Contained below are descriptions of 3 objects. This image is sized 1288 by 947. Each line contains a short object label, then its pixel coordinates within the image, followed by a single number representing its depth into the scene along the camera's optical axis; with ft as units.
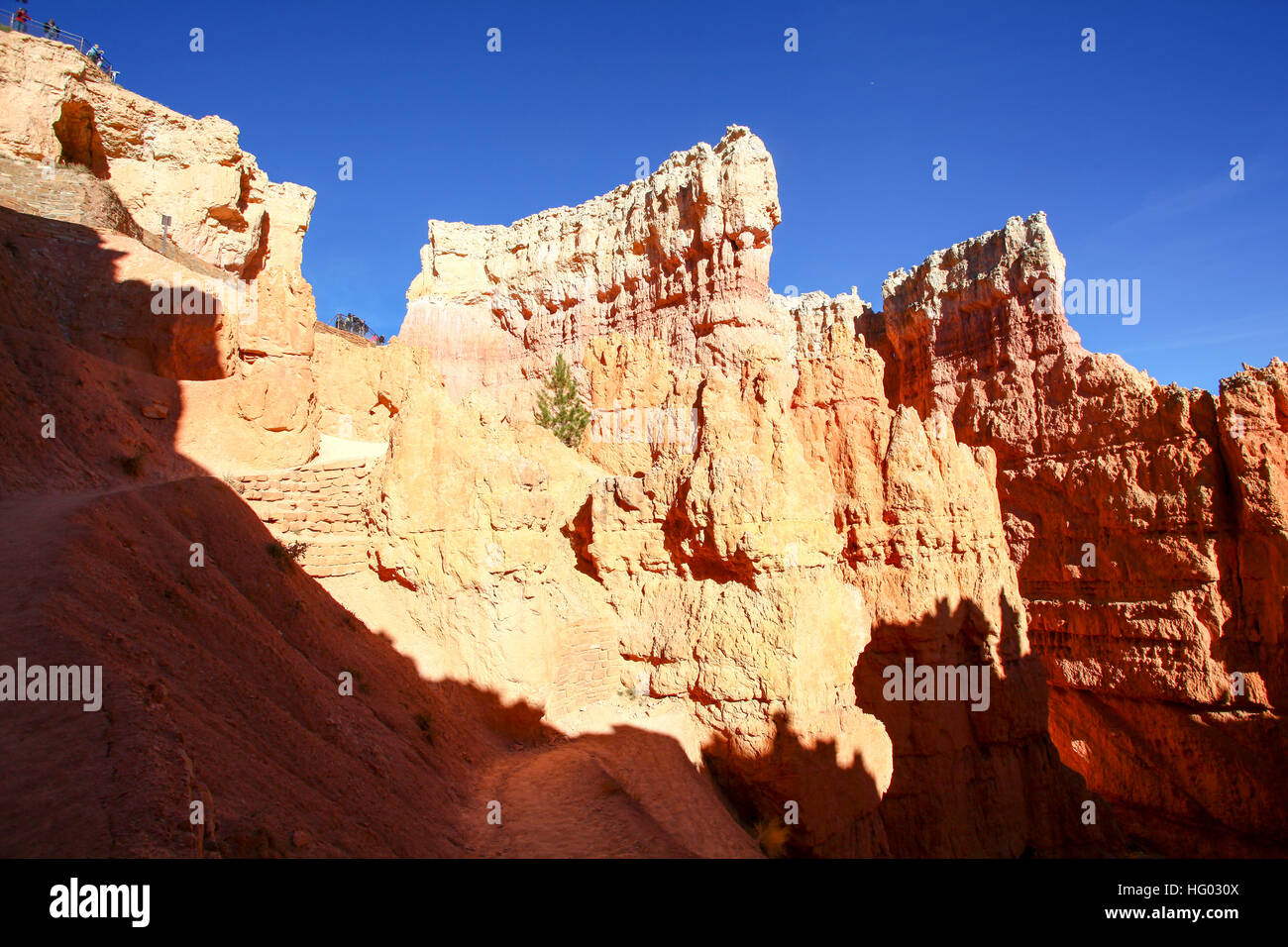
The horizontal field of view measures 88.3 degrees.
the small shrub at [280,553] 26.99
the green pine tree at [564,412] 65.62
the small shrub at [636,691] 32.42
